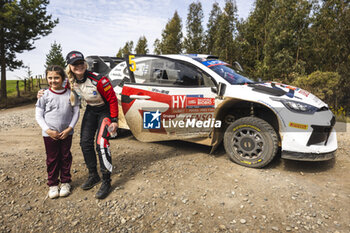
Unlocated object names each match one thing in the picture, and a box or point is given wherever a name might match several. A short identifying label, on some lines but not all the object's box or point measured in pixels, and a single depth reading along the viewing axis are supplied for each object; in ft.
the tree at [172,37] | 91.66
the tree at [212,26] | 82.43
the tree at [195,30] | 83.61
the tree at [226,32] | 63.77
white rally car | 10.33
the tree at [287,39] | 45.27
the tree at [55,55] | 141.79
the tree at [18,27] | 46.21
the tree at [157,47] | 105.38
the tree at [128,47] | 165.89
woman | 9.16
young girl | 8.91
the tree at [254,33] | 68.54
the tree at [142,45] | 135.23
